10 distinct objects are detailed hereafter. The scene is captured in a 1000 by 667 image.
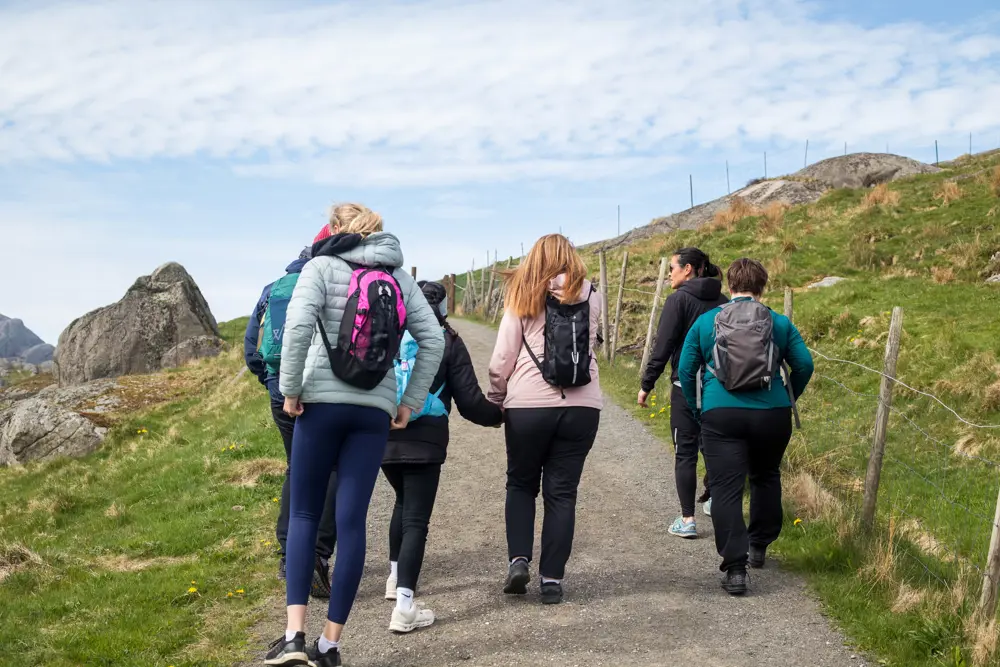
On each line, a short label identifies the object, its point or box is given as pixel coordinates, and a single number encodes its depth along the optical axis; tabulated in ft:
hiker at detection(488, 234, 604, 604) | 16.78
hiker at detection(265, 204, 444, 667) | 13.46
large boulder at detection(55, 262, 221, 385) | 87.15
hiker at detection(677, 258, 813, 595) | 17.63
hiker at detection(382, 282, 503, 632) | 16.38
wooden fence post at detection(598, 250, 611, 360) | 57.36
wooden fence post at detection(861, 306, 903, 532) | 20.95
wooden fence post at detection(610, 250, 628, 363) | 54.78
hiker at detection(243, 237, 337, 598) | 16.29
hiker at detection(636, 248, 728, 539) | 21.09
